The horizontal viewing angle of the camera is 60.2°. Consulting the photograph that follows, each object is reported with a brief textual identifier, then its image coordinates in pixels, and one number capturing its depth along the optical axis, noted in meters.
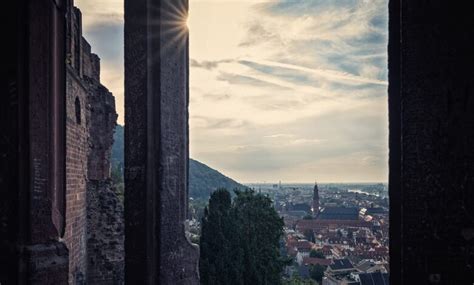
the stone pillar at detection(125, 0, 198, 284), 3.70
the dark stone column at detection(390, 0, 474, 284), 2.12
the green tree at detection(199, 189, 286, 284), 14.65
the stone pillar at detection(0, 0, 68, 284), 2.70
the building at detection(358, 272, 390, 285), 39.59
